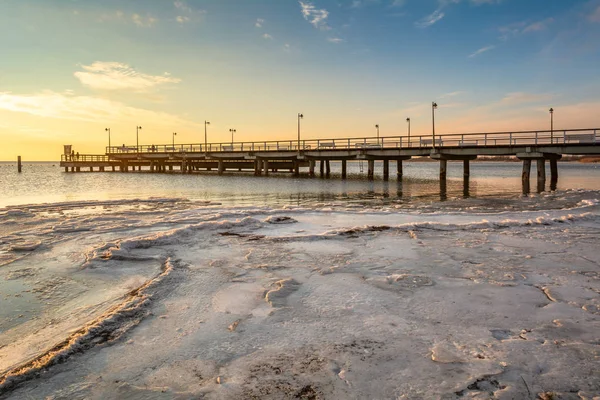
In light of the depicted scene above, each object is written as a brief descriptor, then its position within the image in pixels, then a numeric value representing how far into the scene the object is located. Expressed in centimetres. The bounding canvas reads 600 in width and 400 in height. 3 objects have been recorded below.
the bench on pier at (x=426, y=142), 3769
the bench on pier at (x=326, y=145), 4512
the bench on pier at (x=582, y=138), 3012
